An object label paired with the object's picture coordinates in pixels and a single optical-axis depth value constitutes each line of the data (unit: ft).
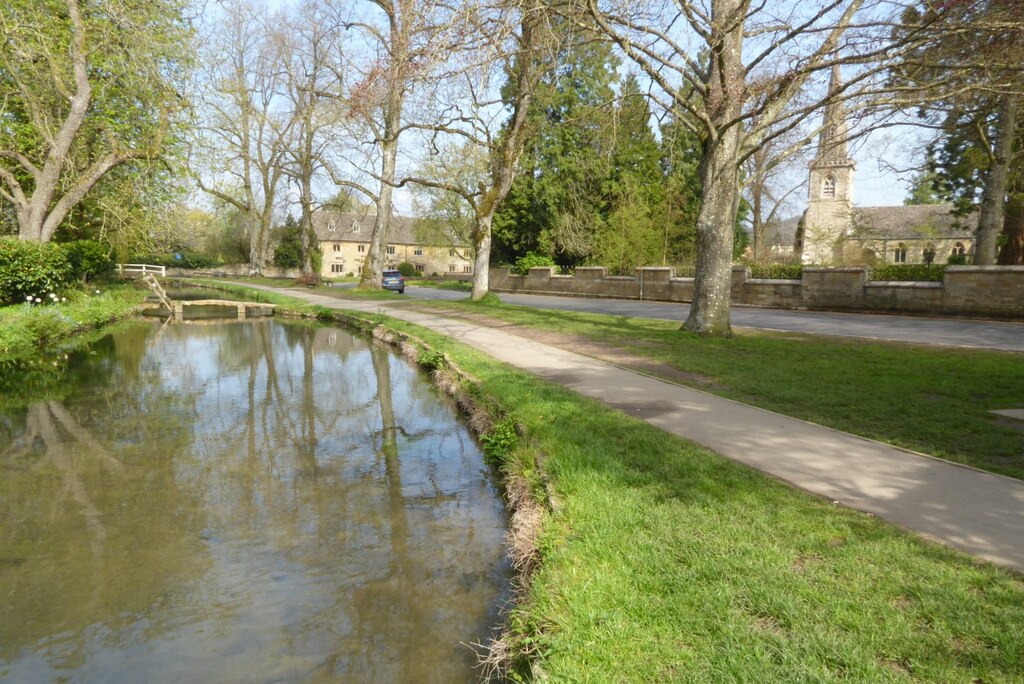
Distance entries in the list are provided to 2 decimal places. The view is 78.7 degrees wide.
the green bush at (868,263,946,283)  69.36
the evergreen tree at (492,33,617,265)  118.01
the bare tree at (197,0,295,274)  122.01
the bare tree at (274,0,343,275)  96.07
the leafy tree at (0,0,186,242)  56.75
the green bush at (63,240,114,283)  70.69
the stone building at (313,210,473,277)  263.70
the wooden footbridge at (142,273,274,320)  76.23
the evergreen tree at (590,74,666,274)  112.78
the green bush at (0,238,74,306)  53.47
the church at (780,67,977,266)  135.74
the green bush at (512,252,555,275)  126.21
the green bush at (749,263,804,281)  84.84
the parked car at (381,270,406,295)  119.34
